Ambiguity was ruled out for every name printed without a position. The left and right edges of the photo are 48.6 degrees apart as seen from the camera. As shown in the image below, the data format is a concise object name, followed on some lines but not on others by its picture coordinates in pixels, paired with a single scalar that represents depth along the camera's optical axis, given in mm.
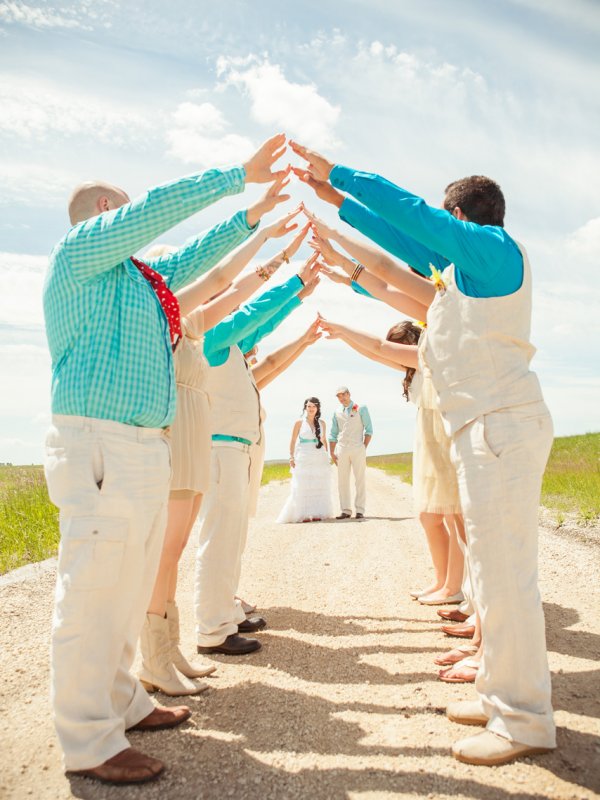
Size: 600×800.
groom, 14508
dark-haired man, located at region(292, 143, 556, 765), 3082
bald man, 2861
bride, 13289
